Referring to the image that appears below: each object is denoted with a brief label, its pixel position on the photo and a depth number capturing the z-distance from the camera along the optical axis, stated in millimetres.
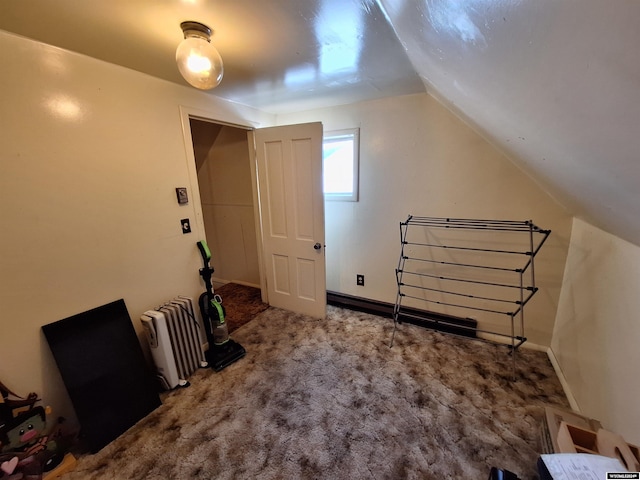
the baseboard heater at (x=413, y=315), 2396
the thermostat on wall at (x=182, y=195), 2023
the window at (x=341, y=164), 2683
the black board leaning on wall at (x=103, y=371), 1446
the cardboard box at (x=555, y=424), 1246
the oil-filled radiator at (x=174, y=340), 1769
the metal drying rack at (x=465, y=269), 2176
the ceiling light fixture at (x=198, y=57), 1211
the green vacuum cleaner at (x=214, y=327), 2105
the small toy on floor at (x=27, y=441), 1193
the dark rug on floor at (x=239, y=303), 2828
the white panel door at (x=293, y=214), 2455
